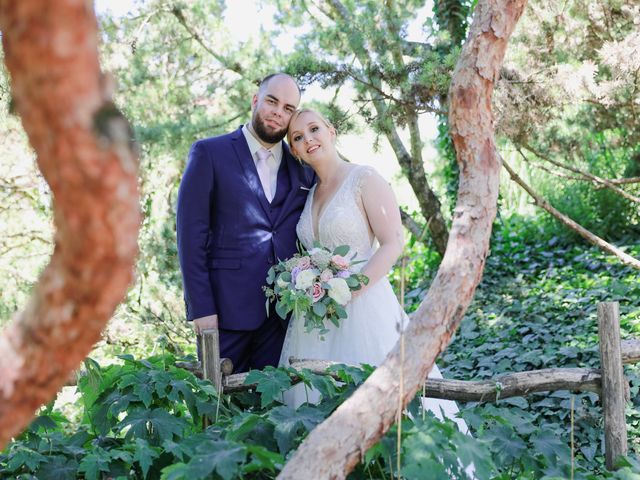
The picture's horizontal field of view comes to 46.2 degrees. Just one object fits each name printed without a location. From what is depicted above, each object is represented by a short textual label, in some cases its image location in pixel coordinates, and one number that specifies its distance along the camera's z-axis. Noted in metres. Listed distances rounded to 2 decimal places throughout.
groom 3.80
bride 3.62
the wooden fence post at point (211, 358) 3.54
